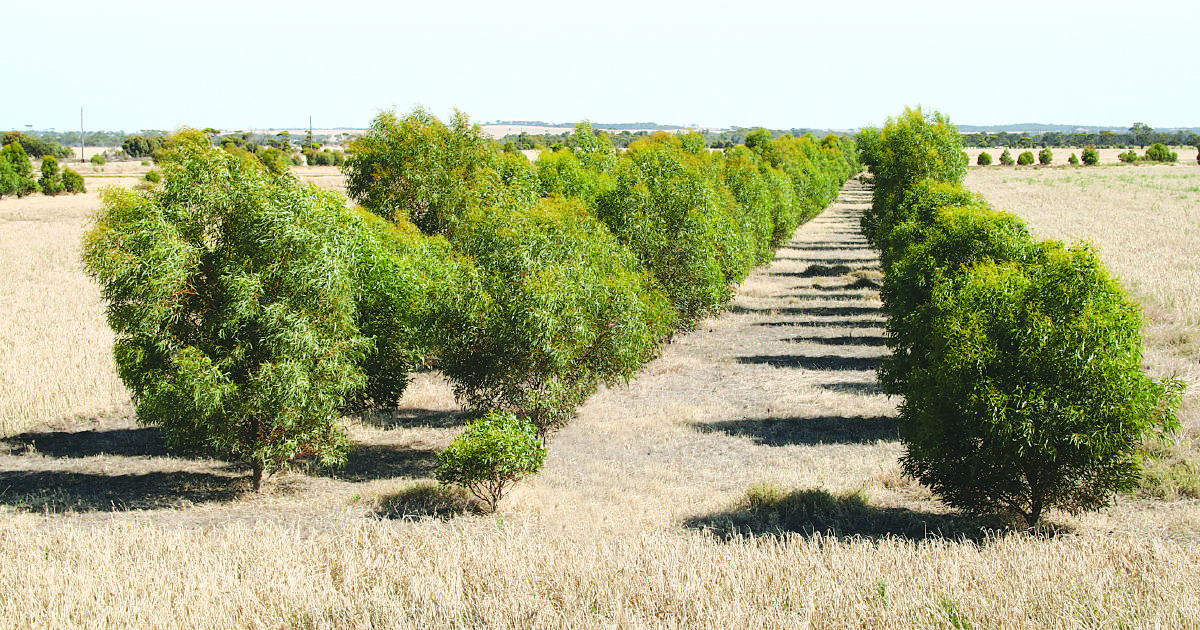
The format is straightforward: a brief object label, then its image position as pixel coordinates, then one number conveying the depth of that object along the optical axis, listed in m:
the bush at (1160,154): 145.25
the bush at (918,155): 39.69
